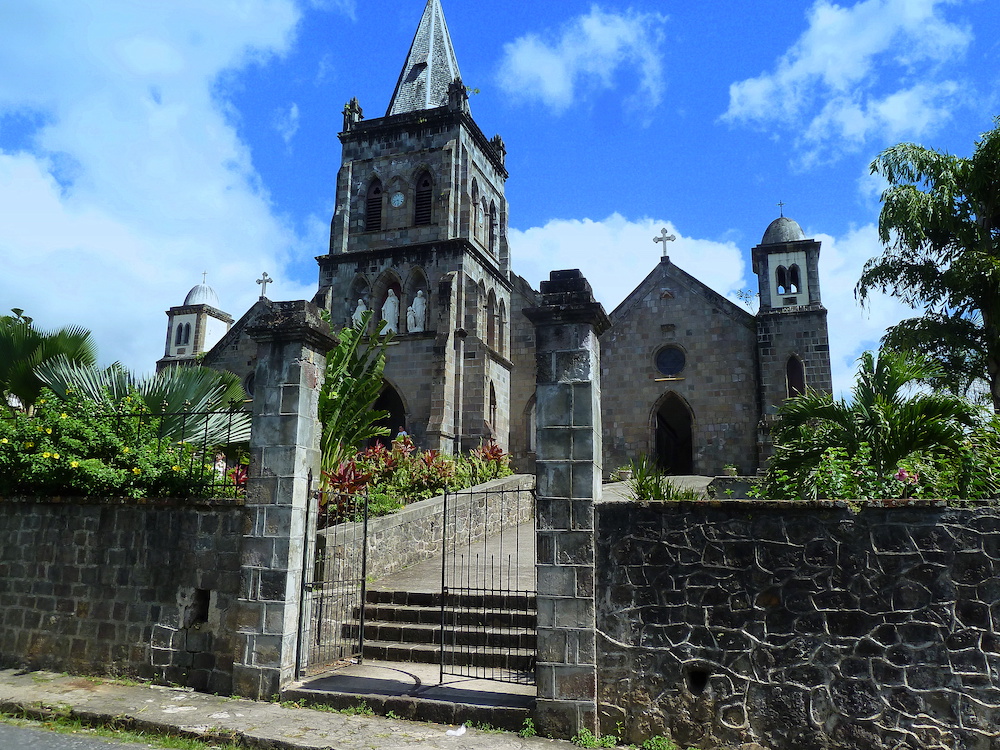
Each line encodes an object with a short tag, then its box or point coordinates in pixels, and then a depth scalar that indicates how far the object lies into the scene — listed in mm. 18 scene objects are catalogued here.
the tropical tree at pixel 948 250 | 15578
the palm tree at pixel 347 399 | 10680
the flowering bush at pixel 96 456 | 8539
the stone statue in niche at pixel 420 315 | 22969
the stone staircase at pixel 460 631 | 8109
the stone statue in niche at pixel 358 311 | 23216
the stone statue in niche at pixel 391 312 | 23281
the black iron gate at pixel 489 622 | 8039
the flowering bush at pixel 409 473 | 13978
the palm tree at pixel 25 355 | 11234
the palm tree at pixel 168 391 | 9695
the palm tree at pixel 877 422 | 7777
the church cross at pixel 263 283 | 26088
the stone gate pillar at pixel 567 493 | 6488
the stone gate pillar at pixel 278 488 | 7492
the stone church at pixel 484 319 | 21953
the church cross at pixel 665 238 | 24031
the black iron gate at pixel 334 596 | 8016
